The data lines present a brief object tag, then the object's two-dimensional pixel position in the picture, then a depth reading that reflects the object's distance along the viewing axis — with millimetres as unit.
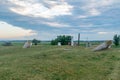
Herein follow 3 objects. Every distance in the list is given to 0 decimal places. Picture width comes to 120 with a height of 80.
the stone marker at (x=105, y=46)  10892
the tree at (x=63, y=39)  23044
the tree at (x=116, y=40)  24820
